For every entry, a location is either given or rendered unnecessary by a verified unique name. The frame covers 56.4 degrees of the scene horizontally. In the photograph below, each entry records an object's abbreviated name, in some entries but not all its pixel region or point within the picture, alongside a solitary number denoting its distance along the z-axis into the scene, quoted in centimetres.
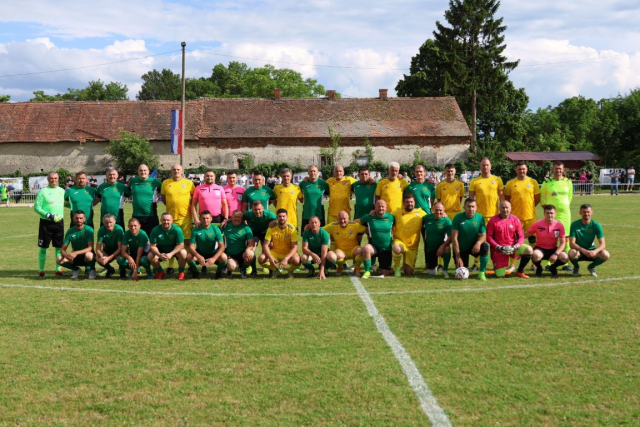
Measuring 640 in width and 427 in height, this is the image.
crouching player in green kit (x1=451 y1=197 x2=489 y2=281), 900
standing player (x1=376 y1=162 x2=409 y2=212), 975
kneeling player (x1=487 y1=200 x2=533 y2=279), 898
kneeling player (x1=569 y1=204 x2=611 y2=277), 891
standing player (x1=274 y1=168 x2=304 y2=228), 992
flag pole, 2827
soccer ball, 884
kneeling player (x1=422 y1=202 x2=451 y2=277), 924
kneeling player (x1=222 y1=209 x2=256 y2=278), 922
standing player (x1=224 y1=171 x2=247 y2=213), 1019
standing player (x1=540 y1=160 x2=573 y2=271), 995
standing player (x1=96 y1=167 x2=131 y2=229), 970
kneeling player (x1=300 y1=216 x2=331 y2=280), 910
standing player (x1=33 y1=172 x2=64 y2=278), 959
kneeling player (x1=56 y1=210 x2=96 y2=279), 922
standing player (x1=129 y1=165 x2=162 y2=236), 962
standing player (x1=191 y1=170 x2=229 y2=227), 977
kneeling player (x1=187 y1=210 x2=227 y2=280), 900
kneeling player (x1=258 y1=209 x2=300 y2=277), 915
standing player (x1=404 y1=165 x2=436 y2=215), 989
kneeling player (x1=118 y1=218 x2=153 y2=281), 899
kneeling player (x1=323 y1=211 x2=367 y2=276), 938
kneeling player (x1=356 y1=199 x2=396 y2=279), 920
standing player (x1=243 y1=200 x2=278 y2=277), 944
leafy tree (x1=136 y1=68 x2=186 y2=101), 8625
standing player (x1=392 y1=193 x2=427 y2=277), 937
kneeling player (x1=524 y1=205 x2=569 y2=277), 908
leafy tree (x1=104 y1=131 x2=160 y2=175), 3647
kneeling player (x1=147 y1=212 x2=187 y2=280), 897
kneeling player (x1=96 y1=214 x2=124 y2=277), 899
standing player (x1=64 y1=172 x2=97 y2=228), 974
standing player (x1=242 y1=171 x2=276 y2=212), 985
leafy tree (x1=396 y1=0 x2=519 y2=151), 4519
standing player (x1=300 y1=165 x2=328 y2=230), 988
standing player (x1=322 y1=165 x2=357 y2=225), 994
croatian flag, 2900
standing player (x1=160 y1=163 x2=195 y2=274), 962
